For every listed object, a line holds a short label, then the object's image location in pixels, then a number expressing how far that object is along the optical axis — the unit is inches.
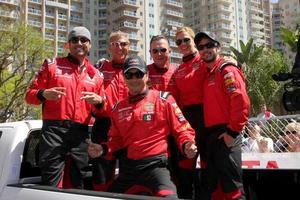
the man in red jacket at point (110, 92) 155.3
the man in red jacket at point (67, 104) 142.6
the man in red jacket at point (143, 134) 125.0
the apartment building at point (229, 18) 3508.9
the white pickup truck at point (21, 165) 127.7
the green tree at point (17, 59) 1021.8
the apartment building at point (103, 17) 2901.1
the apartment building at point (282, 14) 4624.5
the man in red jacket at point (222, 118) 134.0
